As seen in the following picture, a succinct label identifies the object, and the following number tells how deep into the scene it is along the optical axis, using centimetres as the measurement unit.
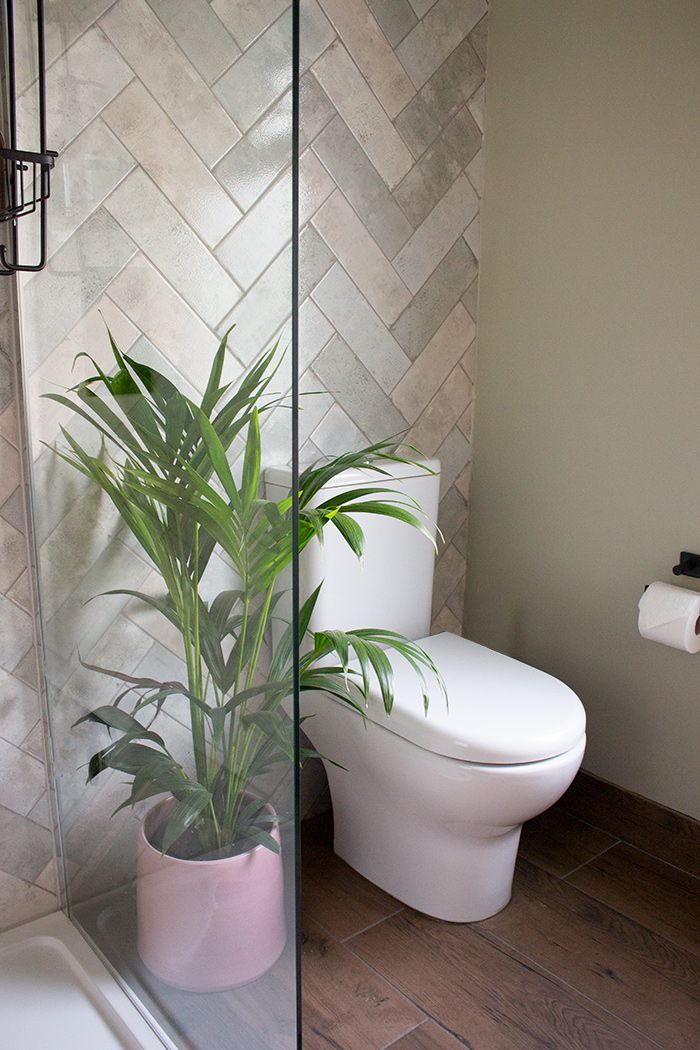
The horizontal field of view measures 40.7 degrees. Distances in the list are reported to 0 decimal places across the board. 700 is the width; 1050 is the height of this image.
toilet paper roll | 190
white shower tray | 154
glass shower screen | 103
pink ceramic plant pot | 119
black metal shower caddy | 133
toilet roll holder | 196
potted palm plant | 108
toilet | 172
